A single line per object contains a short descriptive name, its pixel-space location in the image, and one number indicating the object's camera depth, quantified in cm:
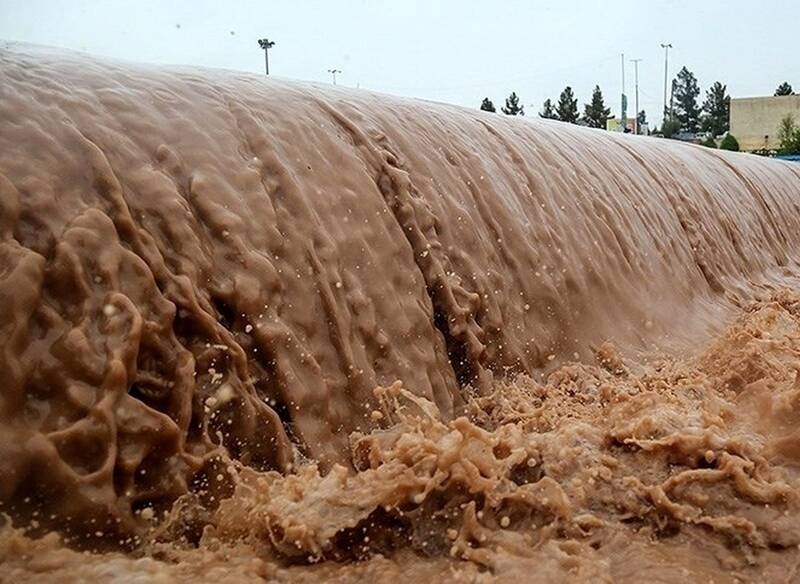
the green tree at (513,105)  4088
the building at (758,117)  3541
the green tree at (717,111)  4538
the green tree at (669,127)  4353
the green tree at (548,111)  4309
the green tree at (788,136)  2907
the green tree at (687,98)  5159
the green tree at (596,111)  4134
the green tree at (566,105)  4216
